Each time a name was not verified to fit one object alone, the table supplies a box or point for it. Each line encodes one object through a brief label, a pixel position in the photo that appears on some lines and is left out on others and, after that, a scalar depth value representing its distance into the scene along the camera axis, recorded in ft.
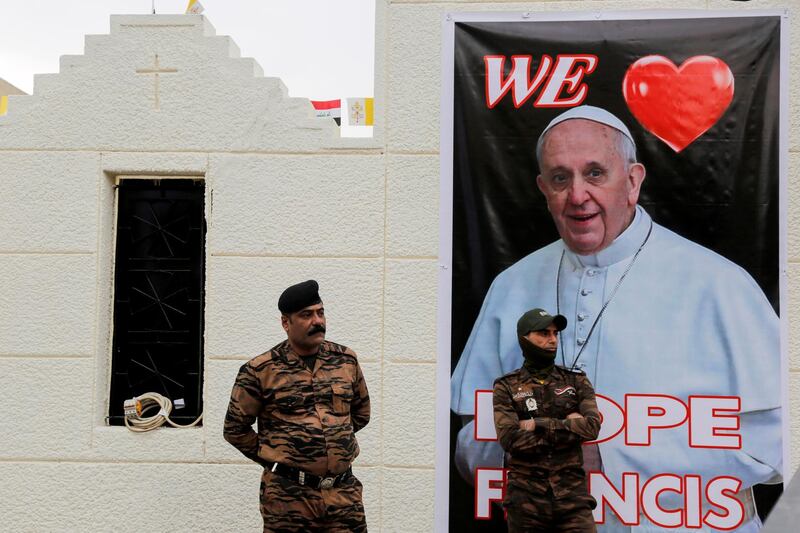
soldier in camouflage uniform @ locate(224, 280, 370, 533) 15.47
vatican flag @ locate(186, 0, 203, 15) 21.25
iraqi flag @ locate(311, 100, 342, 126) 25.63
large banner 18.80
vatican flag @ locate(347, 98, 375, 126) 22.57
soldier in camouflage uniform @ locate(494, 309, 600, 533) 16.15
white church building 19.47
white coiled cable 19.58
